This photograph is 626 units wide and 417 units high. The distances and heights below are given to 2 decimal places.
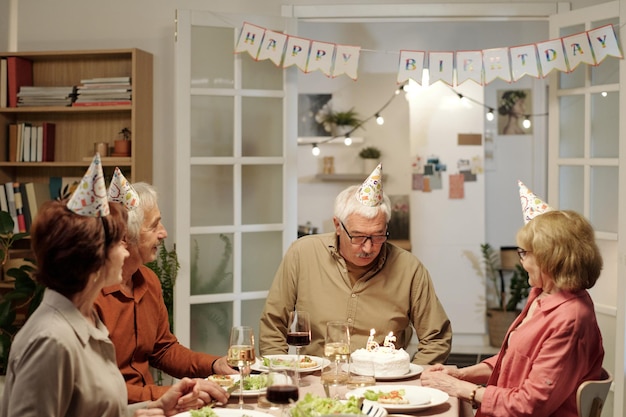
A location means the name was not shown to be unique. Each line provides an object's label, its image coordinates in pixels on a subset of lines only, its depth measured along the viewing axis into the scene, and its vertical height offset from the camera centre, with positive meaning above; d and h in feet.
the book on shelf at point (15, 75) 15.46 +2.25
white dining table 7.60 -2.02
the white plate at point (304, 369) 8.68 -1.88
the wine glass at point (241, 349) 7.43 -1.42
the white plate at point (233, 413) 7.11 -1.94
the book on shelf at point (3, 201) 15.46 -0.15
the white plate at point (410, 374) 8.71 -1.97
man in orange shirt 8.85 -1.40
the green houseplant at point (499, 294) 23.16 -2.92
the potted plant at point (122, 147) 15.15 +0.87
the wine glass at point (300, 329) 8.20 -1.36
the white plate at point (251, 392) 7.77 -1.90
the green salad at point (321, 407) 6.59 -1.75
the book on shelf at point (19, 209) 15.49 -0.30
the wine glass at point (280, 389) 6.39 -1.54
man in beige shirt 10.39 -1.25
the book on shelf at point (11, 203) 15.47 -0.19
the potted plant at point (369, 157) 25.05 +1.14
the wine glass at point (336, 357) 7.54 -1.52
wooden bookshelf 15.11 +1.47
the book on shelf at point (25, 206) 15.56 -0.25
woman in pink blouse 7.79 -1.36
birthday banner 14.60 +2.45
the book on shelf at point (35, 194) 15.57 -0.02
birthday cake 8.68 -1.79
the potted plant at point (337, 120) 25.20 +2.30
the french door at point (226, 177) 14.65 +0.31
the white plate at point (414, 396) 7.52 -1.97
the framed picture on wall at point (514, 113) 24.17 +2.43
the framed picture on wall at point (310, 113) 25.53 +2.55
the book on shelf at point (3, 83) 15.47 +2.11
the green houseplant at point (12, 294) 14.07 -1.76
